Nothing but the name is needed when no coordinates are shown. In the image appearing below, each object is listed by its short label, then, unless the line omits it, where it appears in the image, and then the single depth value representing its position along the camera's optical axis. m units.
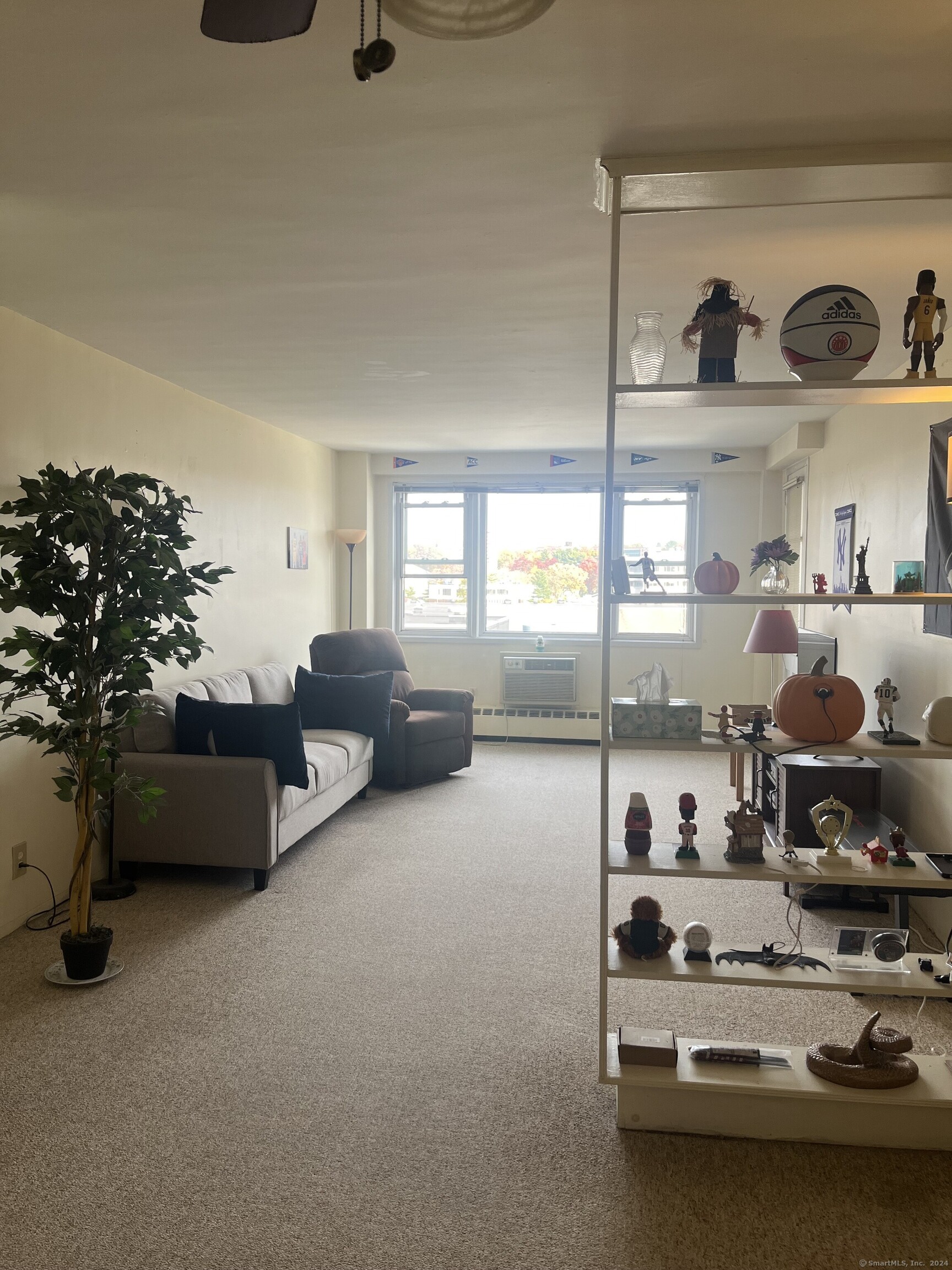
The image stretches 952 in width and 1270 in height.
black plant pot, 3.24
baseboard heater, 8.02
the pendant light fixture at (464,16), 1.21
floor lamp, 7.72
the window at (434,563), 8.28
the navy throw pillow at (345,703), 5.95
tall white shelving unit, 2.28
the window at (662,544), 7.95
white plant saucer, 3.24
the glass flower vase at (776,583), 2.54
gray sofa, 4.20
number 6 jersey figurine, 2.32
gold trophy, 2.46
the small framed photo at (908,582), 2.41
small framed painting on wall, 6.86
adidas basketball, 2.31
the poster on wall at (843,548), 5.28
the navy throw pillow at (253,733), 4.27
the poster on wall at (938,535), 3.70
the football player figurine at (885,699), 2.56
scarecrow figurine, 2.40
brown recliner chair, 6.22
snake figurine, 2.36
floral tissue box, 2.44
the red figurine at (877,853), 2.47
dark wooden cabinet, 4.23
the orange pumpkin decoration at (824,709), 2.40
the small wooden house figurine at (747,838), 2.45
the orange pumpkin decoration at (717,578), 2.50
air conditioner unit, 7.98
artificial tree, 3.10
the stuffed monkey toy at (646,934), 2.50
